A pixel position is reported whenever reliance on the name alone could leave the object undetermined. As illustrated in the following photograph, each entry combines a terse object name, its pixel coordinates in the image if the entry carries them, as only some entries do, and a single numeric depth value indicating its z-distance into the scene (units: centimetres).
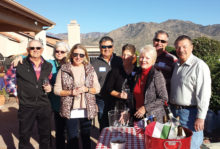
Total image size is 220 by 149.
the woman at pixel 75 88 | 255
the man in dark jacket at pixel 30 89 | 276
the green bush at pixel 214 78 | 410
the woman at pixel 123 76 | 262
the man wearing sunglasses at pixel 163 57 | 270
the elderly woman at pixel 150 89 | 207
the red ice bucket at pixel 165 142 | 110
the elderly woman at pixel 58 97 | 296
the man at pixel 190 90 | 205
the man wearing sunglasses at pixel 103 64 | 322
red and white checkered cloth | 162
